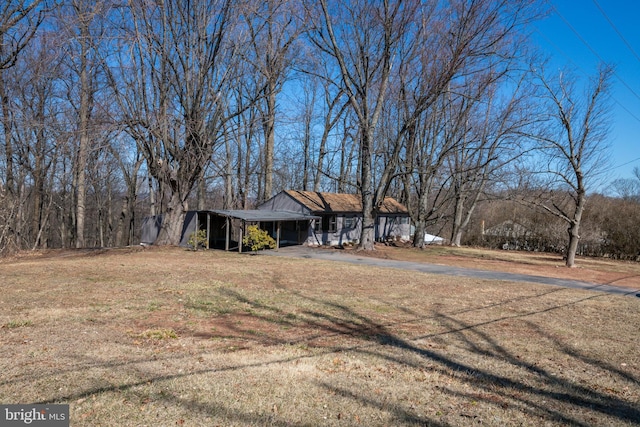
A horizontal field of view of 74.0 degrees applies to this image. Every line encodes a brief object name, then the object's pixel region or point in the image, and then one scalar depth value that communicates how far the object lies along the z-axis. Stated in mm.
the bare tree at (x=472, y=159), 24991
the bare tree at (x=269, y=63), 19969
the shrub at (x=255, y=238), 20812
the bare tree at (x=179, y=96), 18203
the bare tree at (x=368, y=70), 21078
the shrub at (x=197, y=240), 20625
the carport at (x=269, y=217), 20719
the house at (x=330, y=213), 25938
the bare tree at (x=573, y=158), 18594
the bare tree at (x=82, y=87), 13602
